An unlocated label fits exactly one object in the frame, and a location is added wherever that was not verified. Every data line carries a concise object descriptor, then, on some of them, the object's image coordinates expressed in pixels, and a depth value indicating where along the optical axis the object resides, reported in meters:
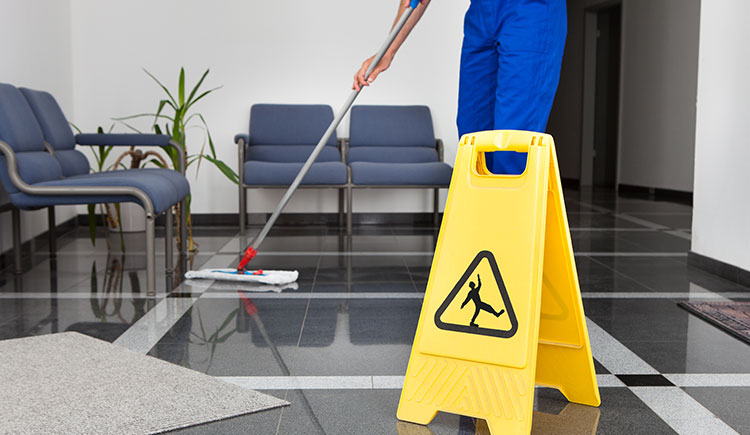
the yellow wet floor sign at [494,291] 1.36
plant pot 4.54
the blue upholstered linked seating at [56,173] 2.68
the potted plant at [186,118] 4.83
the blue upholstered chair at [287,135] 4.83
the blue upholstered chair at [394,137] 4.87
